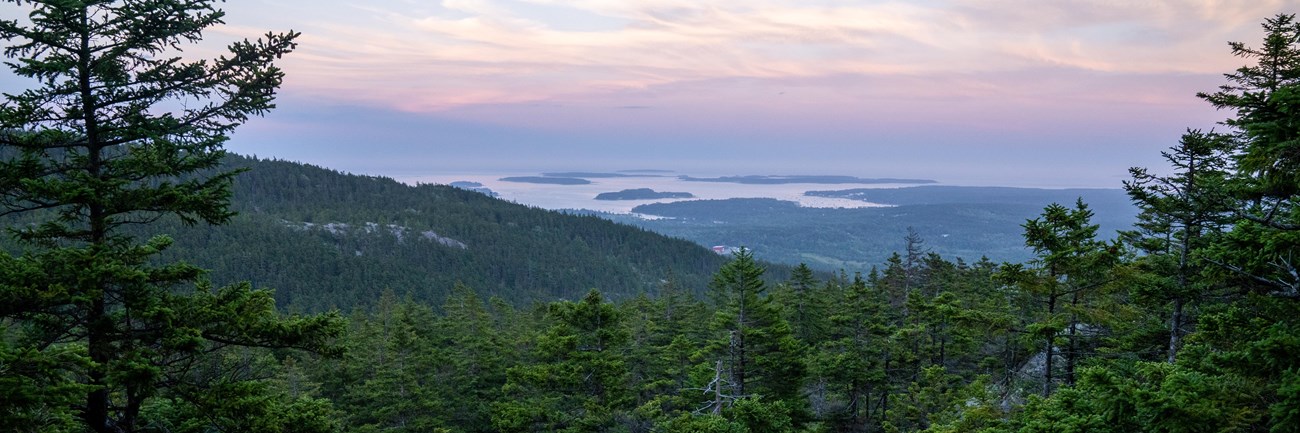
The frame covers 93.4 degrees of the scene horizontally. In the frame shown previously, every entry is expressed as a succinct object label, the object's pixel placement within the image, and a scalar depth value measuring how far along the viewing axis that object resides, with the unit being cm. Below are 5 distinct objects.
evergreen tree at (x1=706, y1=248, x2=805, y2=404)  1992
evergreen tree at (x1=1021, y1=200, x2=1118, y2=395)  1266
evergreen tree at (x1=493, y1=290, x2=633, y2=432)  2058
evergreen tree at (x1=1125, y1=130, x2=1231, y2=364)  1165
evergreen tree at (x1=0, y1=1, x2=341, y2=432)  703
